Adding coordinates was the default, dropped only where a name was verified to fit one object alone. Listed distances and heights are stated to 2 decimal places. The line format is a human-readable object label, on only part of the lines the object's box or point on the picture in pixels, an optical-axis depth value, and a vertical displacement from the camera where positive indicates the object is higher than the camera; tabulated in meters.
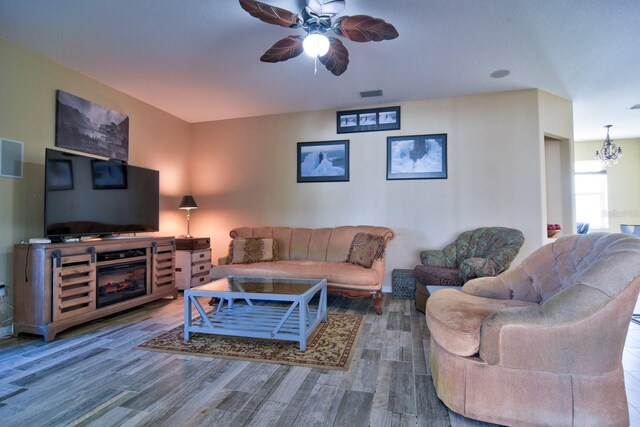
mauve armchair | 1.39 -0.62
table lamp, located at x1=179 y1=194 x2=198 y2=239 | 4.64 +0.30
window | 6.48 +0.57
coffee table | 2.41 -0.84
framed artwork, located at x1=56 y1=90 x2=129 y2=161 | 3.21 +1.07
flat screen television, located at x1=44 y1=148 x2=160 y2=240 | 2.80 +0.28
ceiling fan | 2.04 +1.36
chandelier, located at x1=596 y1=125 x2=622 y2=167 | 5.30 +1.16
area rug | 2.21 -0.96
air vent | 3.96 +1.66
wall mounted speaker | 2.74 +0.60
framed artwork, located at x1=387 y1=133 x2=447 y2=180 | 4.19 +0.89
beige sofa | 3.30 -0.49
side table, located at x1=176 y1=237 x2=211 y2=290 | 4.29 -0.54
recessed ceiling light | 3.41 +1.64
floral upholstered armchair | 2.98 -0.39
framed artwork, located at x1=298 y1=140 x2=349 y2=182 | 4.52 +0.90
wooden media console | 2.60 -0.53
